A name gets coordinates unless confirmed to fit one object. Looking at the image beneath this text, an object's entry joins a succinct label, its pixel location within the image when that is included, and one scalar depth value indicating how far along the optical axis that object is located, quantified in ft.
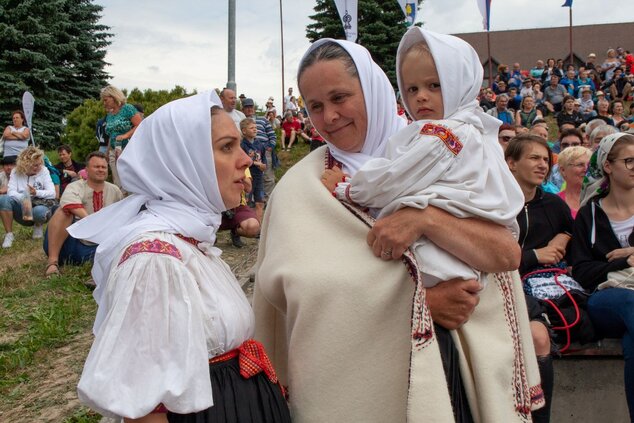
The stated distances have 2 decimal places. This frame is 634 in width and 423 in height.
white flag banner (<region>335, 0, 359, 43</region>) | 53.62
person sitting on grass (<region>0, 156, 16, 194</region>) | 31.48
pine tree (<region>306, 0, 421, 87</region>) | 88.63
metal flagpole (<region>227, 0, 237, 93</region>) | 37.93
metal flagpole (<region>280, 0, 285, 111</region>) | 115.85
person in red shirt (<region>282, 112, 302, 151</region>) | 64.80
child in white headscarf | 6.04
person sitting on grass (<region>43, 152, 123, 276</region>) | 22.47
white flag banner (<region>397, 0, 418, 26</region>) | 61.93
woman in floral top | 27.96
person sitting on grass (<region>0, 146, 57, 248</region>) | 29.81
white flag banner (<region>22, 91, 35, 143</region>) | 43.91
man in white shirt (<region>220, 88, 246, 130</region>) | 30.00
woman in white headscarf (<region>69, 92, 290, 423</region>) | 5.16
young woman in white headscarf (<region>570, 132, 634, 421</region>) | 11.26
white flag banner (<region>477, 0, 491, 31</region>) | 58.39
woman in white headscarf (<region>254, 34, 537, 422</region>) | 5.92
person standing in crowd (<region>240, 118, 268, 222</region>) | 31.01
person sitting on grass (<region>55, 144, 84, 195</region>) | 37.29
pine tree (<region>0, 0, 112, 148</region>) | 74.64
